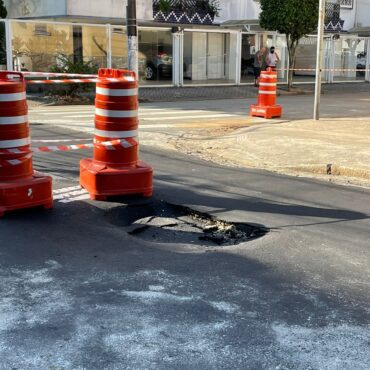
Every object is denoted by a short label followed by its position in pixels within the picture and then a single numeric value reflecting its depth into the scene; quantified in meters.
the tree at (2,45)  24.30
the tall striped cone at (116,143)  7.03
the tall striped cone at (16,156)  6.32
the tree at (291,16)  24.86
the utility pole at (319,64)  14.66
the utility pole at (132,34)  15.68
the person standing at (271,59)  27.14
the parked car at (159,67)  27.38
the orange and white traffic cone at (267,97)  15.92
